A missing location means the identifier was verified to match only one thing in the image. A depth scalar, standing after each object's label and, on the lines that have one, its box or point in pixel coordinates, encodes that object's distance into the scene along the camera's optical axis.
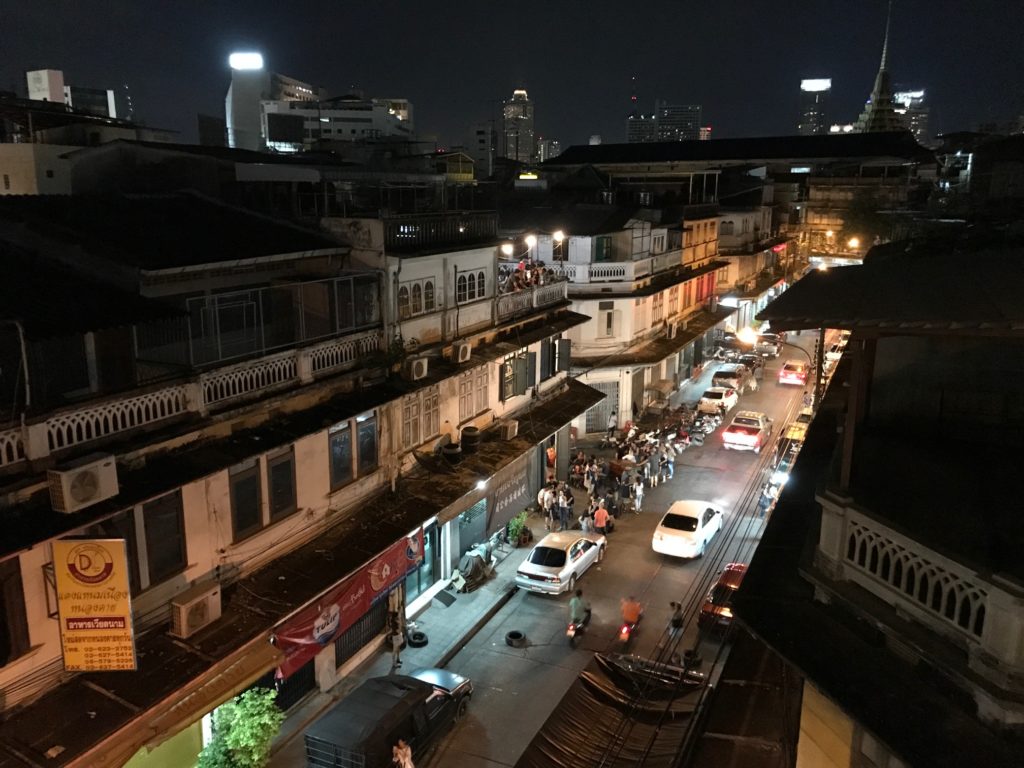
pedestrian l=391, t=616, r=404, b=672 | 20.22
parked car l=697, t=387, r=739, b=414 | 41.72
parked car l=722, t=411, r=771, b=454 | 36.77
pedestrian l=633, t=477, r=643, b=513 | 30.72
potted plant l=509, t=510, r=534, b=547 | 27.34
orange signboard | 11.71
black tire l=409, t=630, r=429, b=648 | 21.22
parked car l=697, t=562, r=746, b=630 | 21.58
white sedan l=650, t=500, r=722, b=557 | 25.88
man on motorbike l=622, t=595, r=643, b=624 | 21.52
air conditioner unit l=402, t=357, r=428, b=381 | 19.53
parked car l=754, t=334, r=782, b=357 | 55.23
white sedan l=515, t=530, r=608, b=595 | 23.48
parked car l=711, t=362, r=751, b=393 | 46.14
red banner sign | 15.88
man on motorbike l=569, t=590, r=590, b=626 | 21.78
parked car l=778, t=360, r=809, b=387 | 49.09
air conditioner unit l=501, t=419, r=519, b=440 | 24.45
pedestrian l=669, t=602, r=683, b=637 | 19.17
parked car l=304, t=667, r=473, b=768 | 15.13
